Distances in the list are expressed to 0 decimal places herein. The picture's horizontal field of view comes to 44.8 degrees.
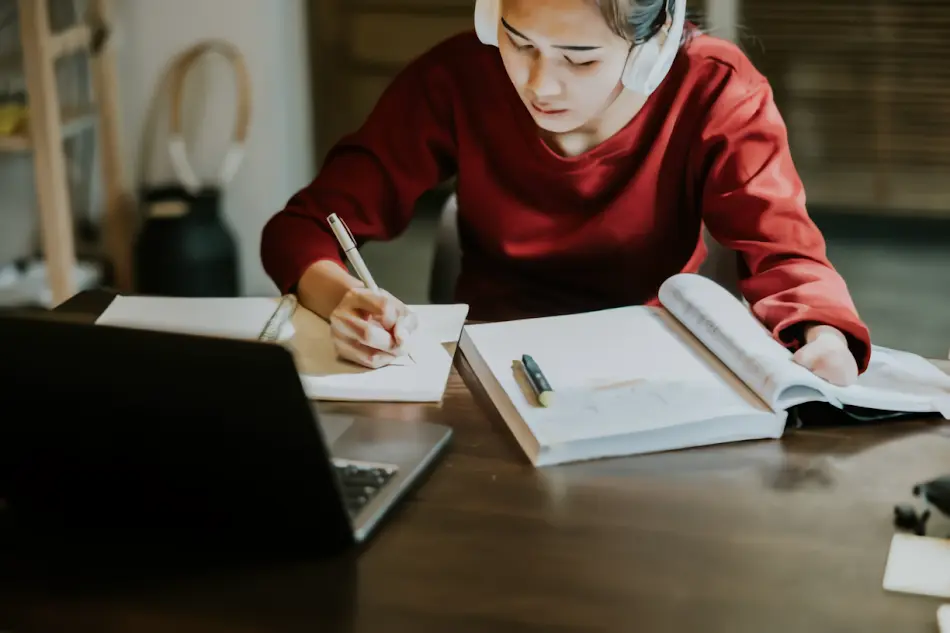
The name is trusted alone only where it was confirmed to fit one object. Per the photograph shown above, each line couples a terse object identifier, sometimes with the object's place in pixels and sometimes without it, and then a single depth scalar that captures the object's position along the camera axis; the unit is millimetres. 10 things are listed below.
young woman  1372
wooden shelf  2766
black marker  1045
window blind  3174
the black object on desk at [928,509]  857
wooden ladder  2713
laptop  734
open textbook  1003
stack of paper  1119
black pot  2961
